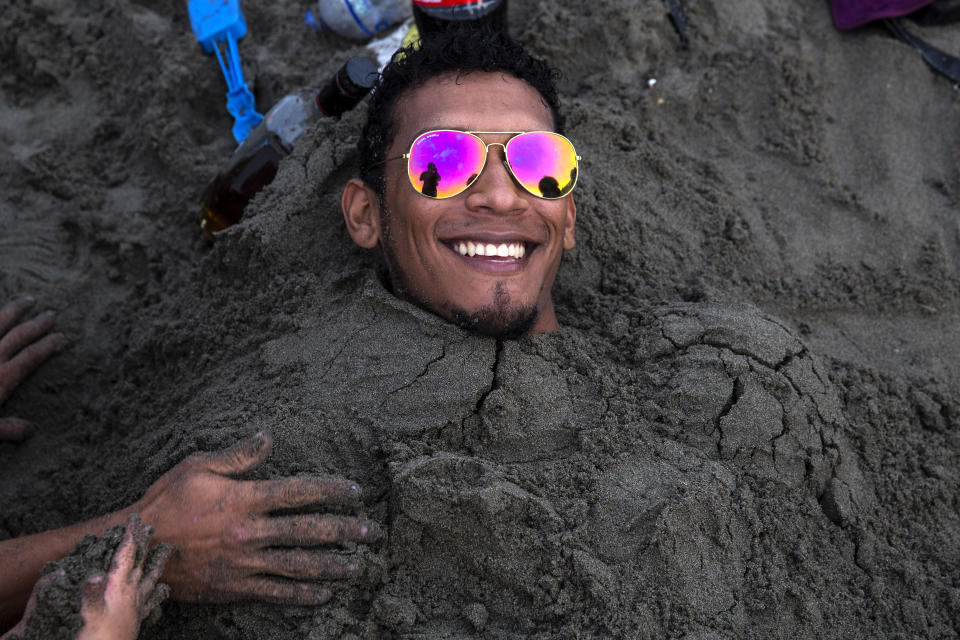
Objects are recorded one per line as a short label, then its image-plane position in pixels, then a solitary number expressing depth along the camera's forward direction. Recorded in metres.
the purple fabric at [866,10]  3.65
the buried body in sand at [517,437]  1.99
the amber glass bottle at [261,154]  3.27
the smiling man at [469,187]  2.46
